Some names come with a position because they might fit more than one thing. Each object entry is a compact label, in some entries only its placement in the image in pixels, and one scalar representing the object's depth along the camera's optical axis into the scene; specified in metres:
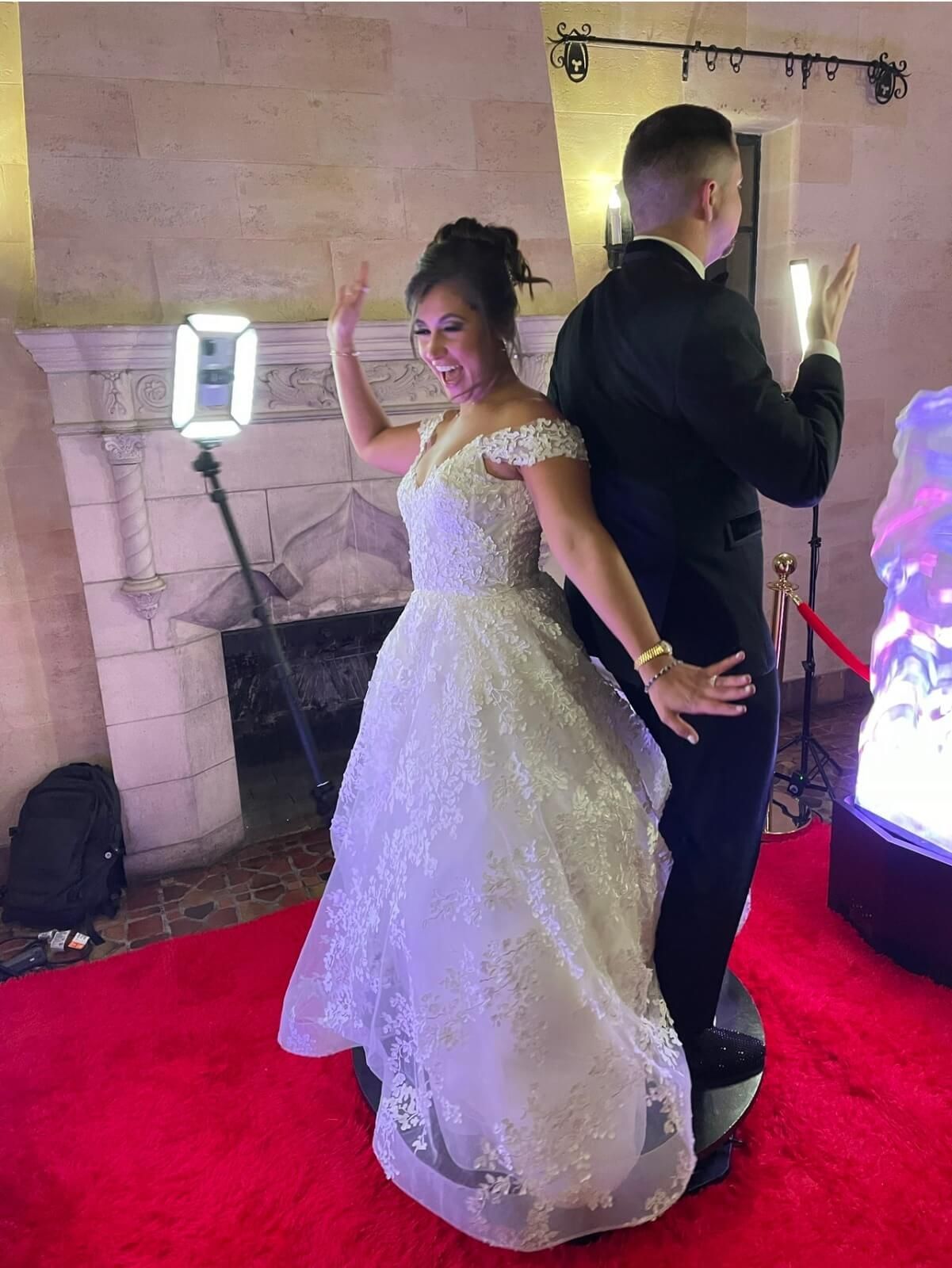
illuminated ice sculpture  2.07
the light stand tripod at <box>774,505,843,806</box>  3.42
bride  1.53
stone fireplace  2.82
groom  1.36
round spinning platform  1.75
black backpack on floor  2.86
